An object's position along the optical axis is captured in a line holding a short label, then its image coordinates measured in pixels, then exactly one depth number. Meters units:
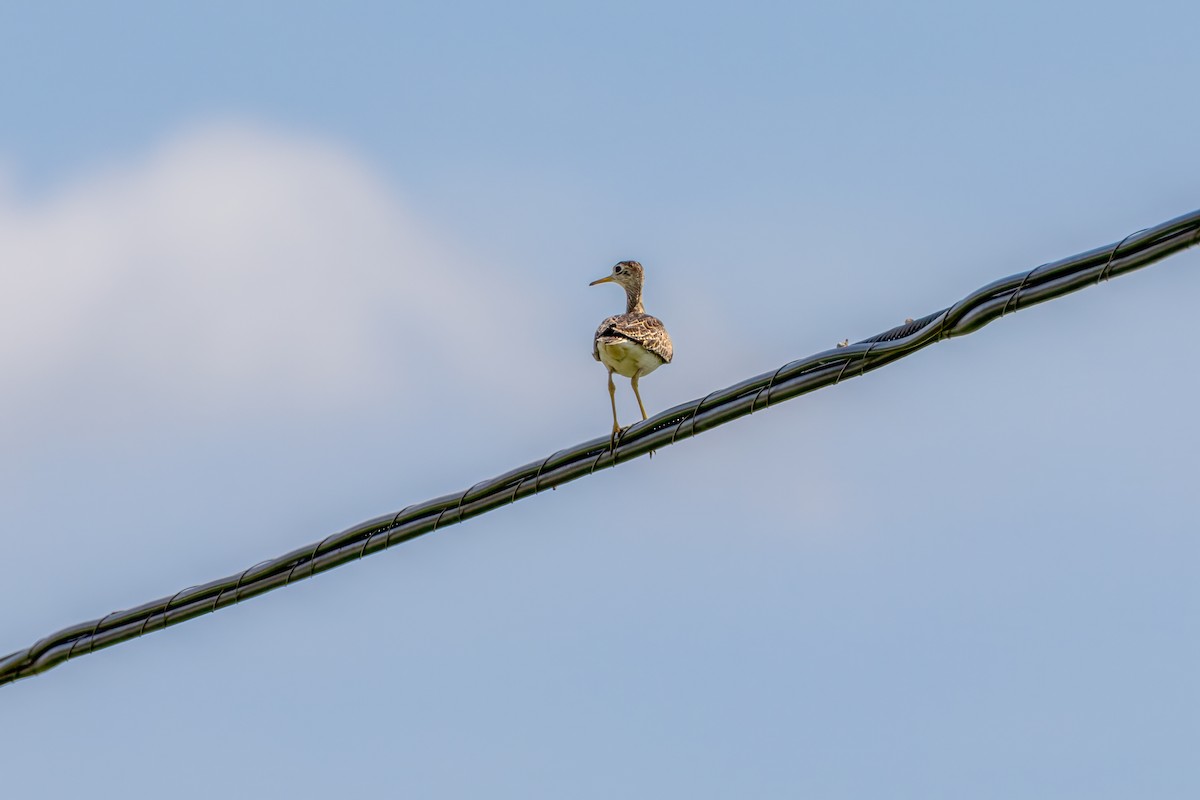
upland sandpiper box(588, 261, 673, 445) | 34.25
